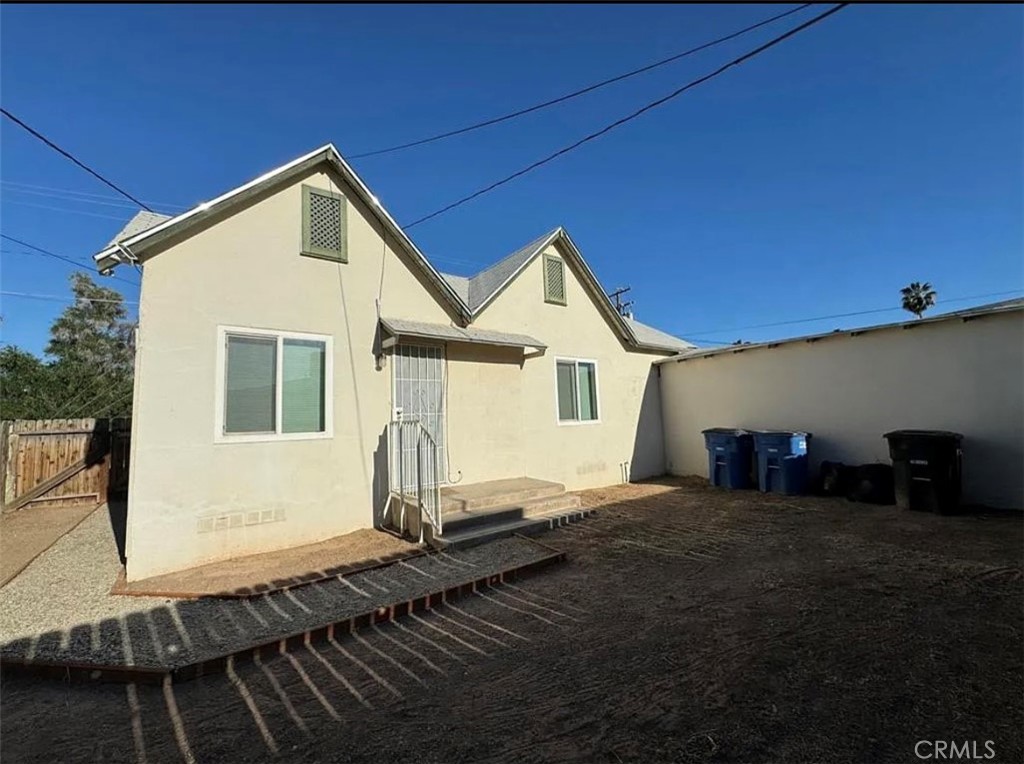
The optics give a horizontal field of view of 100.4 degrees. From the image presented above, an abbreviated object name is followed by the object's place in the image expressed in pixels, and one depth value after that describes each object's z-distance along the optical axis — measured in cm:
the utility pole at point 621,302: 1896
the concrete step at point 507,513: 629
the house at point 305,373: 531
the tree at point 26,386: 1545
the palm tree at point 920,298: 3203
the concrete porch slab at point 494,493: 668
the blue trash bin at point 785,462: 869
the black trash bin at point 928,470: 676
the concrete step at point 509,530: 594
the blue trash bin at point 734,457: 955
